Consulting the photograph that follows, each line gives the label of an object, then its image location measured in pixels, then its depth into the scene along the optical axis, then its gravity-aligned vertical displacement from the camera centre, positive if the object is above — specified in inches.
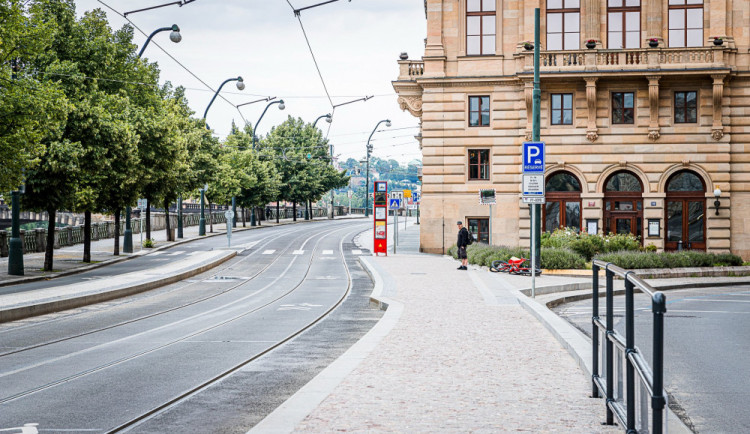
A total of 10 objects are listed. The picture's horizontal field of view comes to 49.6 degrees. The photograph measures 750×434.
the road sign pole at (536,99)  971.8 +134.1
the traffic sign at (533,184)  754.2 +22.6
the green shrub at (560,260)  1099.9 -70.1
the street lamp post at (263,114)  2177.7 +274.7
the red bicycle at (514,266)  1057.5 -77.2
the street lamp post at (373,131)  3499.0 +355.0
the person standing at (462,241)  1197.7 -48.8
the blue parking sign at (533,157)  749.3 +47.4
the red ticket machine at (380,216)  1599.4 -15.4
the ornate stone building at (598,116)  1534.2 +178.7
